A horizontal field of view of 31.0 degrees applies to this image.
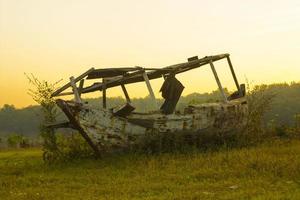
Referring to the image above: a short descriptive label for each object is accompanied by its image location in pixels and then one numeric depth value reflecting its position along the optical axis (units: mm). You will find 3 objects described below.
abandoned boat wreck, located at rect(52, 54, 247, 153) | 16312
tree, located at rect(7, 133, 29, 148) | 38556
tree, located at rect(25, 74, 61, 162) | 17188
